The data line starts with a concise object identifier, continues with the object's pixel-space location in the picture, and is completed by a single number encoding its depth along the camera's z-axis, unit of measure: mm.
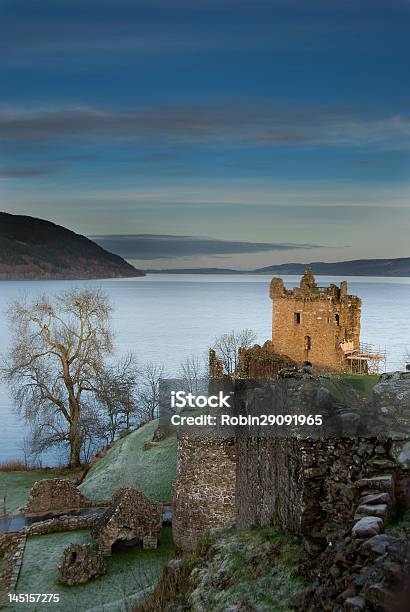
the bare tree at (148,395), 48884
